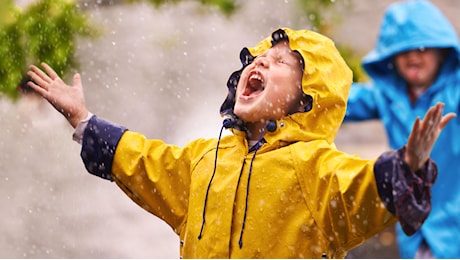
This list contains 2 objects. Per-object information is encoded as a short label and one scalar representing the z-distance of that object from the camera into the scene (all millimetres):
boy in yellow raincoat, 5000
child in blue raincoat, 10516
